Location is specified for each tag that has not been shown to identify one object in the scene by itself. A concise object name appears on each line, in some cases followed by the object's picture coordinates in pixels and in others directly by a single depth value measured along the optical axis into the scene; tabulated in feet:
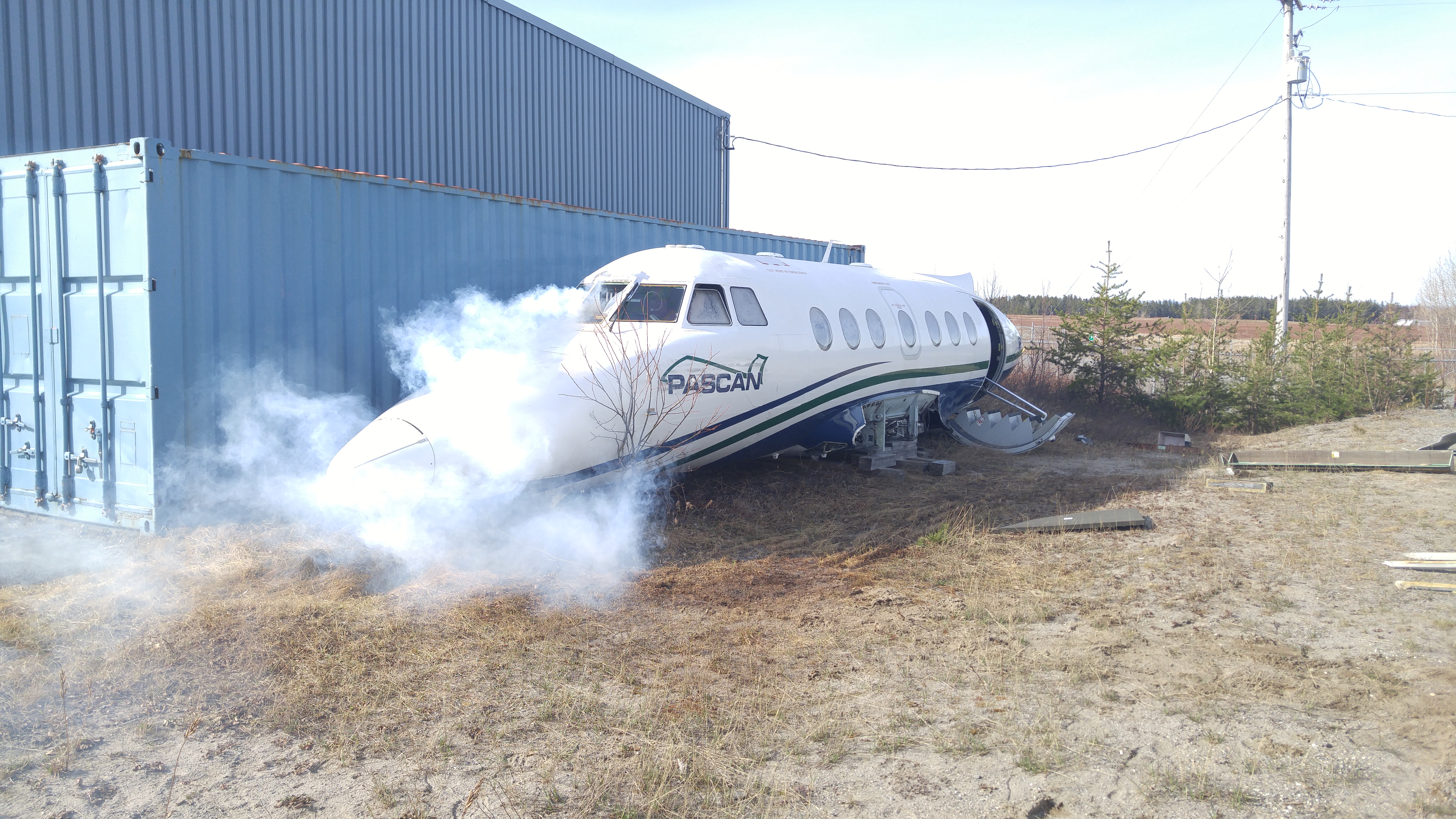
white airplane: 24.99
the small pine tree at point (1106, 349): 68.13
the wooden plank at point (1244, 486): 41.11
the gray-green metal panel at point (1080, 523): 32.86
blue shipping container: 26.48
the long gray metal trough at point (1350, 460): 43.98
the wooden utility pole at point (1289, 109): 75.20
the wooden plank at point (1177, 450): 57.39
